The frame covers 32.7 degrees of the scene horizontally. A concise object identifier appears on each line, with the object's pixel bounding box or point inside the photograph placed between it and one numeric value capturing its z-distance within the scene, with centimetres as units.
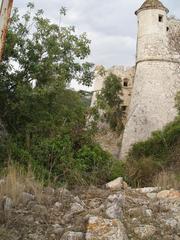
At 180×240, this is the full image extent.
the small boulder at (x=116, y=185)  576
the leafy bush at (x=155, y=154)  883
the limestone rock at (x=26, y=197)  445
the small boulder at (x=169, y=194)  505
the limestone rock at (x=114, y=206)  419
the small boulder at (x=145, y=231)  395
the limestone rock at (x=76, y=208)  435
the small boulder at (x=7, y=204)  422
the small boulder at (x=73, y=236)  380
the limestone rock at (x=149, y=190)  550
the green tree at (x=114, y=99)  2222
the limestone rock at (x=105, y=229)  379
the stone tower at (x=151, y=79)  1994
